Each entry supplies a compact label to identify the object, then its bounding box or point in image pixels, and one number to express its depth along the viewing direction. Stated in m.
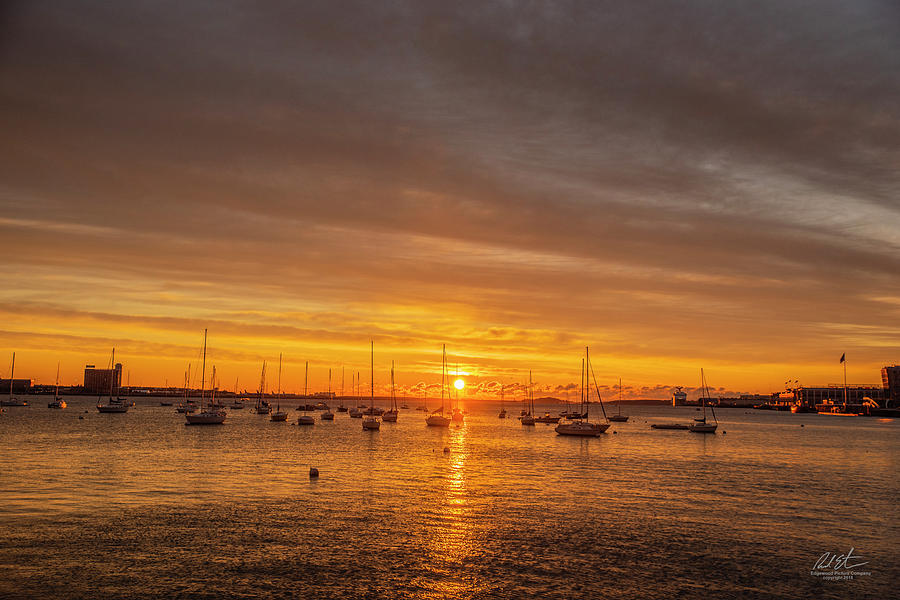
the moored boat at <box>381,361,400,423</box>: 183.88
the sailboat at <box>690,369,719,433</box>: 152.16
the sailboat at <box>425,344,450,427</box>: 158.75
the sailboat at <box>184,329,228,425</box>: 138.62
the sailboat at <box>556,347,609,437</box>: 131.50
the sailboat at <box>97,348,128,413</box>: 189.98
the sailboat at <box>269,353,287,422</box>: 174.00
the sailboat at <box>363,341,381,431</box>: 139.75
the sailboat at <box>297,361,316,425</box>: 156.38
